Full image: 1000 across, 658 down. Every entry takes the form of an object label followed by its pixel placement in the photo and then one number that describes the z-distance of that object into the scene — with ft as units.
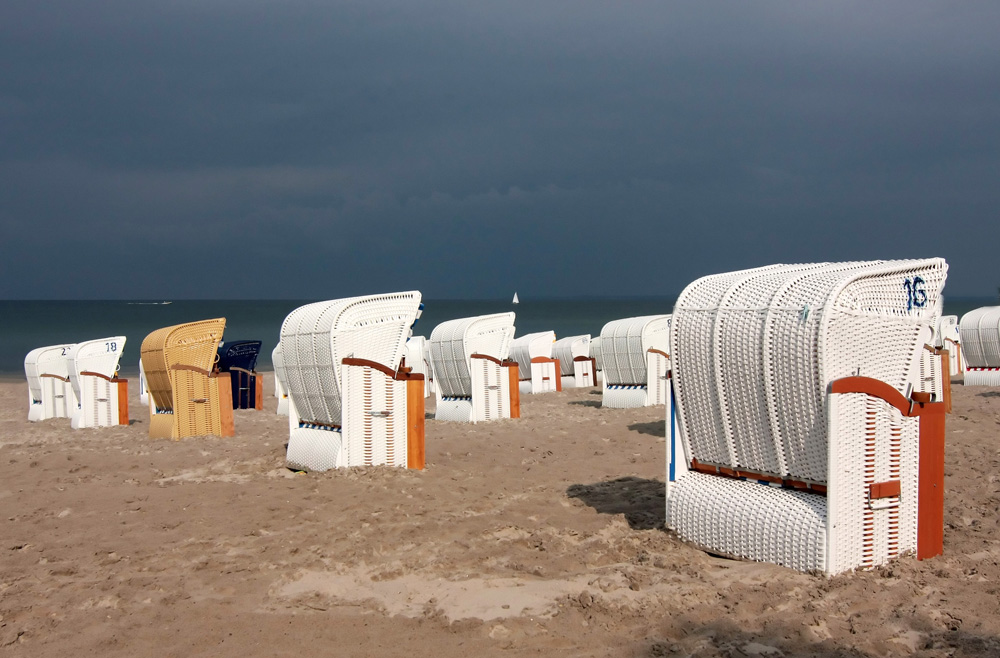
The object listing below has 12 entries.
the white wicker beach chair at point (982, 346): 64.90
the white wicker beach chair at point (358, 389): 31.12
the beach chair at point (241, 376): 68.33
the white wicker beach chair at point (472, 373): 52.54
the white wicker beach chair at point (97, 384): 52.49
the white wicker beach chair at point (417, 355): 75.00
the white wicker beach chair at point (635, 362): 58.13
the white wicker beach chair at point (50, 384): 58.44
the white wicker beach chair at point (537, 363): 79.51
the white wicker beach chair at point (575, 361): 85.35
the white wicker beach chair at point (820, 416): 17.56
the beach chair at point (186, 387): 44.88
